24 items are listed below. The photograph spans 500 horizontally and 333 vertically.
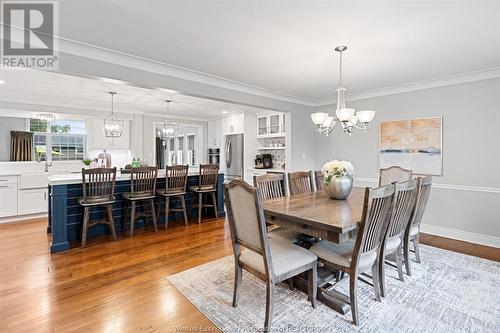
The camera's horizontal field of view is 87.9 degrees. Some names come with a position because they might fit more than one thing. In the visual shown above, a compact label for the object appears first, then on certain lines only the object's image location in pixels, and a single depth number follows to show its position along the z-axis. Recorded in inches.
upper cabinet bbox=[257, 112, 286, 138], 239.0
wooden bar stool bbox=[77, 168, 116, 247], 136.2
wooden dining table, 75.9
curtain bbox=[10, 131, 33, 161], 211.3
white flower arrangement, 112.3
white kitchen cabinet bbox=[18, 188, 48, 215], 190.1
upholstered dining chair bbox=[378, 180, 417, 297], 84.7
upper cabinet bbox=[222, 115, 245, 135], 265.6
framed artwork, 158.2
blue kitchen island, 131.0
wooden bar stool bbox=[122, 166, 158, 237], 152.3
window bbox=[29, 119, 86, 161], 221.5
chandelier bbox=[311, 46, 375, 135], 104.4
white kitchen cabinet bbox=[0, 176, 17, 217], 182.2
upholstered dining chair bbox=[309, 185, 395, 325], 73.4
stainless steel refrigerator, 267.3
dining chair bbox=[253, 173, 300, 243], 106.0
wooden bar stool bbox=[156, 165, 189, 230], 167.2
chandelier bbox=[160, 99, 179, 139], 246.6
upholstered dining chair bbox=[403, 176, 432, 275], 102.3
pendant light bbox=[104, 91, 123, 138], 202.2
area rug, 75.0
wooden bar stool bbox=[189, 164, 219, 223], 181.5
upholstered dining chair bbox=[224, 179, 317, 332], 71.0
